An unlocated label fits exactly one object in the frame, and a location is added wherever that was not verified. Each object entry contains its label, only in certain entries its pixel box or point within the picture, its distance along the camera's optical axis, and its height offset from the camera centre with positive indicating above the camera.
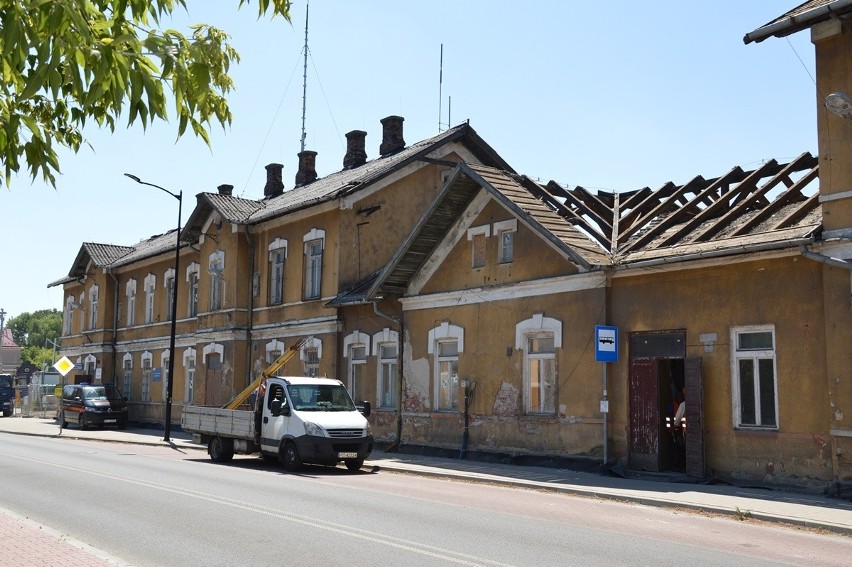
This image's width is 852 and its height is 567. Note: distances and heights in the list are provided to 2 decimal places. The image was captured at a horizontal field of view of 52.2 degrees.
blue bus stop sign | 18.14 +0.94
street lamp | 30.45 +0.70
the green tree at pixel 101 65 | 4.45 +1.75
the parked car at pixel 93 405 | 38.31 -1.01
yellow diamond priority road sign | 33.06 +0.65
